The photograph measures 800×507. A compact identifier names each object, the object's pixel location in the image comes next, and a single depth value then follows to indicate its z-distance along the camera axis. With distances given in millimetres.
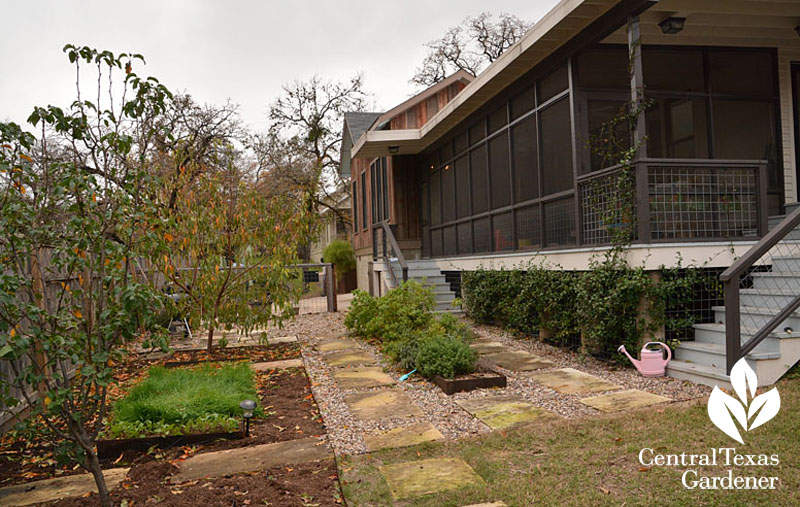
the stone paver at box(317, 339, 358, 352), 7836
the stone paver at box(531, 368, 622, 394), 5031
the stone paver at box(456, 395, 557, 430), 4242
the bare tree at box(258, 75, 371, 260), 24453
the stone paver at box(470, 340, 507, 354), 7078
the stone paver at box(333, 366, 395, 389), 5633
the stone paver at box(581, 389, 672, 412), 4434
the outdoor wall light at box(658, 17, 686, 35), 6191
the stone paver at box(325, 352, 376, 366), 6758
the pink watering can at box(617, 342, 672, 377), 5297
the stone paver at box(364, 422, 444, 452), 3840
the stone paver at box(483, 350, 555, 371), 6093
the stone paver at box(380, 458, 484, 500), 3062
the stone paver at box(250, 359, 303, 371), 6652
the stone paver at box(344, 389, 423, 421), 4555
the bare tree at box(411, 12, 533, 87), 25531
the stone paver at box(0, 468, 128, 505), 3164
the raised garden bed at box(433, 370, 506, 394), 5129
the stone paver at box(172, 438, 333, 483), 3463
